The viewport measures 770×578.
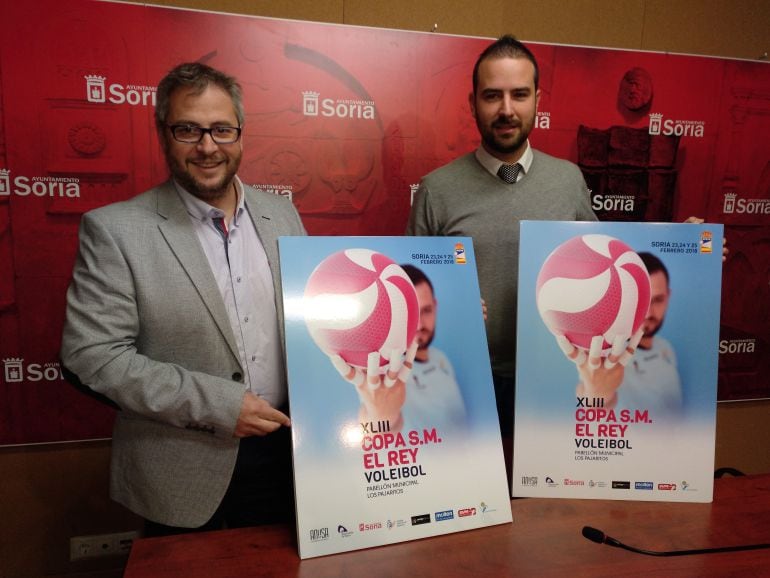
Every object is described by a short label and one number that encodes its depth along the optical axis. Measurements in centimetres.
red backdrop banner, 199
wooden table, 106
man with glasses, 126
